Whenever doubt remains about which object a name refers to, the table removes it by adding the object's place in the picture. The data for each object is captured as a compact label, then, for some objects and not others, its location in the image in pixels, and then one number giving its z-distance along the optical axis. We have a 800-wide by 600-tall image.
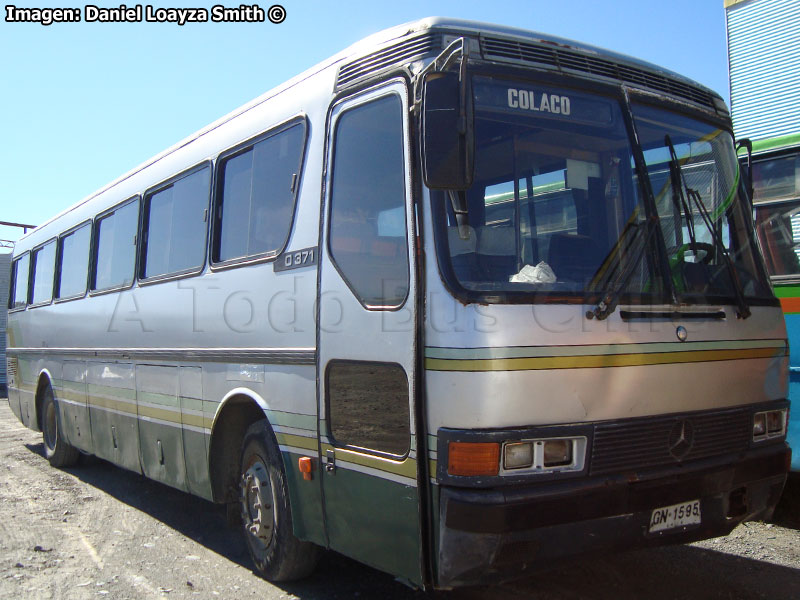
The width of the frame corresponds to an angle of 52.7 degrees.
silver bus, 3.65
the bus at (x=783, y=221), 6.54
